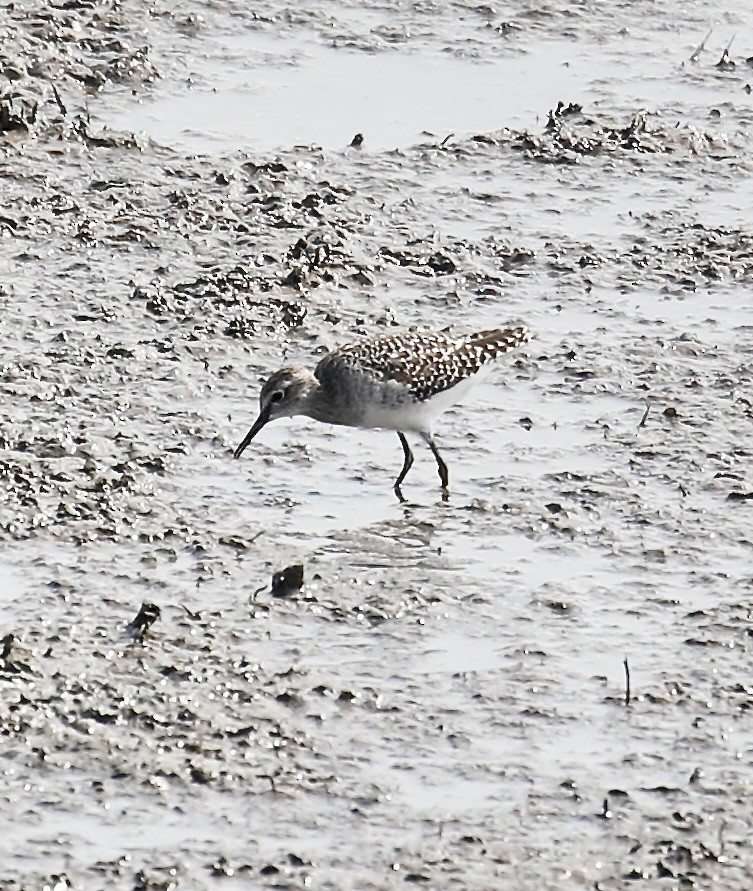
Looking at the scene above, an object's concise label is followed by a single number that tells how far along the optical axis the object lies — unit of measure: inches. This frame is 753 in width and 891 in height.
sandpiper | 399.5
